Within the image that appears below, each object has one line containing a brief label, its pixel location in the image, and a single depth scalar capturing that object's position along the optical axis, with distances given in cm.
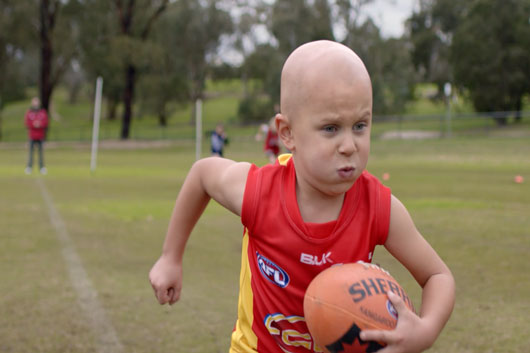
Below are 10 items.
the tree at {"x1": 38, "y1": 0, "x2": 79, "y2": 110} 4553
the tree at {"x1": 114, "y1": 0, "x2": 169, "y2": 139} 4368
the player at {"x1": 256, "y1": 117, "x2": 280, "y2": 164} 2214
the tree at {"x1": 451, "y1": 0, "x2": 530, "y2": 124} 4638
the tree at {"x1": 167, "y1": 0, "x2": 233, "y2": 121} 6844
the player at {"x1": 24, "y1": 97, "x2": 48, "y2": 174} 2123
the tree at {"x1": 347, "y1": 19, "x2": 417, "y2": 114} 6106
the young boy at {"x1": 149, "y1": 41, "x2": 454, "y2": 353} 237
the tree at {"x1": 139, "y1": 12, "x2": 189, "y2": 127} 6819
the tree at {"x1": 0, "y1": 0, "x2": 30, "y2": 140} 4695
